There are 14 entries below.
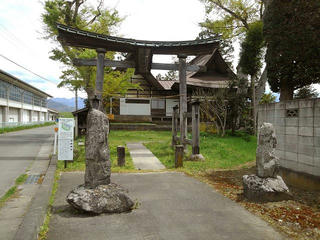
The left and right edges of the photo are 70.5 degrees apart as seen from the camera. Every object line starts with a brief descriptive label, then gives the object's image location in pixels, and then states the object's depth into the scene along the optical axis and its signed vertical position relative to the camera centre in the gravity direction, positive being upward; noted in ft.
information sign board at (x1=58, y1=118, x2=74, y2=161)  25.80 -2.59
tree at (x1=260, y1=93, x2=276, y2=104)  67.82 +6.53
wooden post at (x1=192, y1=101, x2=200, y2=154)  30.86 -1.73
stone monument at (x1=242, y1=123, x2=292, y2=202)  15.80 -4.34
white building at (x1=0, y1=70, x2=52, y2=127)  107.76 +9.53
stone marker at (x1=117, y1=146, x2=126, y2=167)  27.96 -4.73
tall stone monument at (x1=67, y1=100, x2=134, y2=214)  13.53 -3.62
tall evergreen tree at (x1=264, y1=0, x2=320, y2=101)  23.53 +8.54
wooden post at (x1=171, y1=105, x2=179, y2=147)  40.34 -1.24
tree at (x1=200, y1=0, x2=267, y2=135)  47.62 +18.31
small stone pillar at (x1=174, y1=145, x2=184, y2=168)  27.55 -4.63
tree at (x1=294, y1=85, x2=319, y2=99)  46.65 +5.51
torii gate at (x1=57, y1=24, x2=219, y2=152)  31.04 +10.15
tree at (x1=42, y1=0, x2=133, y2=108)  57.31 +24.14
